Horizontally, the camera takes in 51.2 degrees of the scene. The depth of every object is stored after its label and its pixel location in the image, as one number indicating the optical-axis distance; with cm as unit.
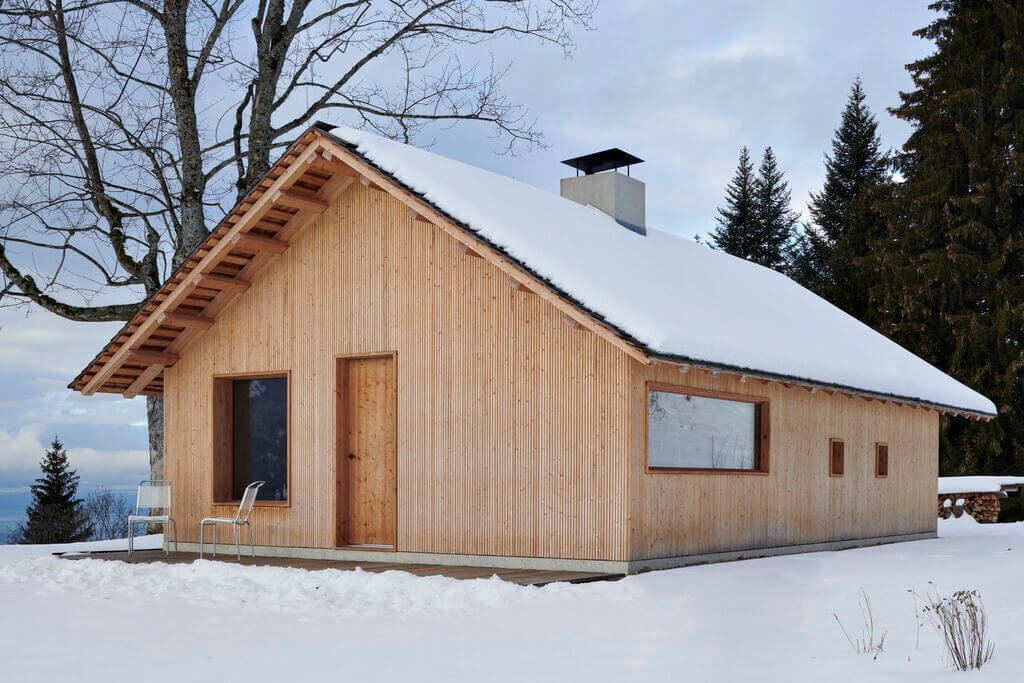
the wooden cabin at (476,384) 997
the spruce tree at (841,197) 3462
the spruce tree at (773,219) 3841
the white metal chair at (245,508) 1095
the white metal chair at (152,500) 1174
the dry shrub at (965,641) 555
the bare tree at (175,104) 1852
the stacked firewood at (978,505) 2186
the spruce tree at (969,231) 2555
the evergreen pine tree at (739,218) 3856
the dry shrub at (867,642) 613
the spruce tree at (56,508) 2622
